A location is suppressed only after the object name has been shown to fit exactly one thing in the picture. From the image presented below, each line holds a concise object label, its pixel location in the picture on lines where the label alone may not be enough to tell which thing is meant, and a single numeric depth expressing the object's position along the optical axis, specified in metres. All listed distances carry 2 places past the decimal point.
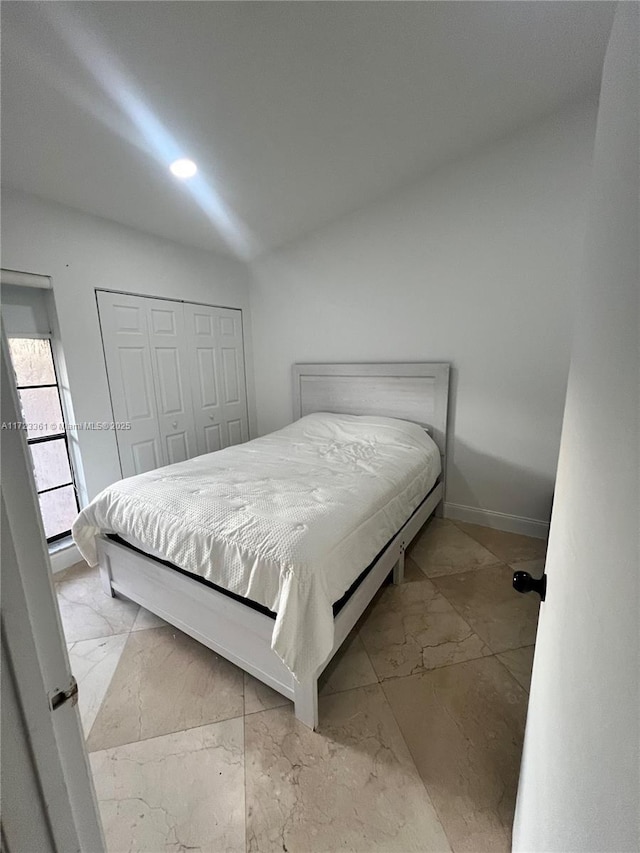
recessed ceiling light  1.96
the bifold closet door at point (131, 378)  2.49
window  2.21
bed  1.23
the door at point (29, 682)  0.41
